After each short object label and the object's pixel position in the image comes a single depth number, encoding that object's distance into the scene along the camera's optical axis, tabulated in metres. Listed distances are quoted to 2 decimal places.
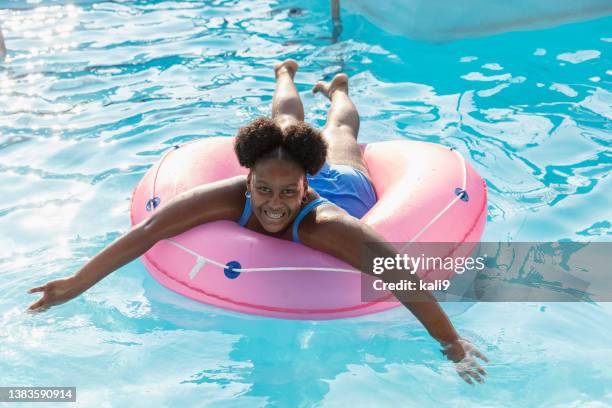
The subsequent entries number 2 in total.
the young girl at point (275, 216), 2.99
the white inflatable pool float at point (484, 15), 6.61
